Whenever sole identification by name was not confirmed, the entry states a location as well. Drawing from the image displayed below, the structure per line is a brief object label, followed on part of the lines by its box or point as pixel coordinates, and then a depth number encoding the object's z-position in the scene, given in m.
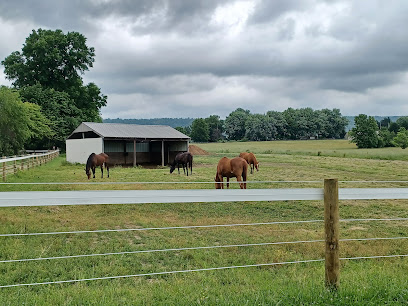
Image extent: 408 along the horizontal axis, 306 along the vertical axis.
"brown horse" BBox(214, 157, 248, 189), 13.56
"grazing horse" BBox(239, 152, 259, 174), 21.84
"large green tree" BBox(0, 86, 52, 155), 32.56
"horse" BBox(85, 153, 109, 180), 18.36
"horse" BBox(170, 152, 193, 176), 21.47
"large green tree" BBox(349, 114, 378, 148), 66.31
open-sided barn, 27.12
